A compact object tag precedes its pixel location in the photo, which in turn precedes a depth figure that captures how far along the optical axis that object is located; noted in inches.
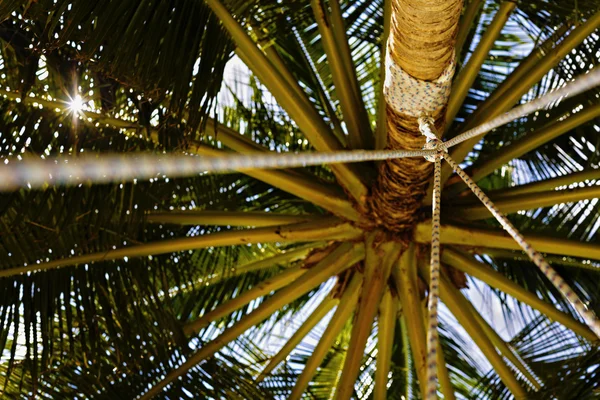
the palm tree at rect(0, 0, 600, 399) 99.2
